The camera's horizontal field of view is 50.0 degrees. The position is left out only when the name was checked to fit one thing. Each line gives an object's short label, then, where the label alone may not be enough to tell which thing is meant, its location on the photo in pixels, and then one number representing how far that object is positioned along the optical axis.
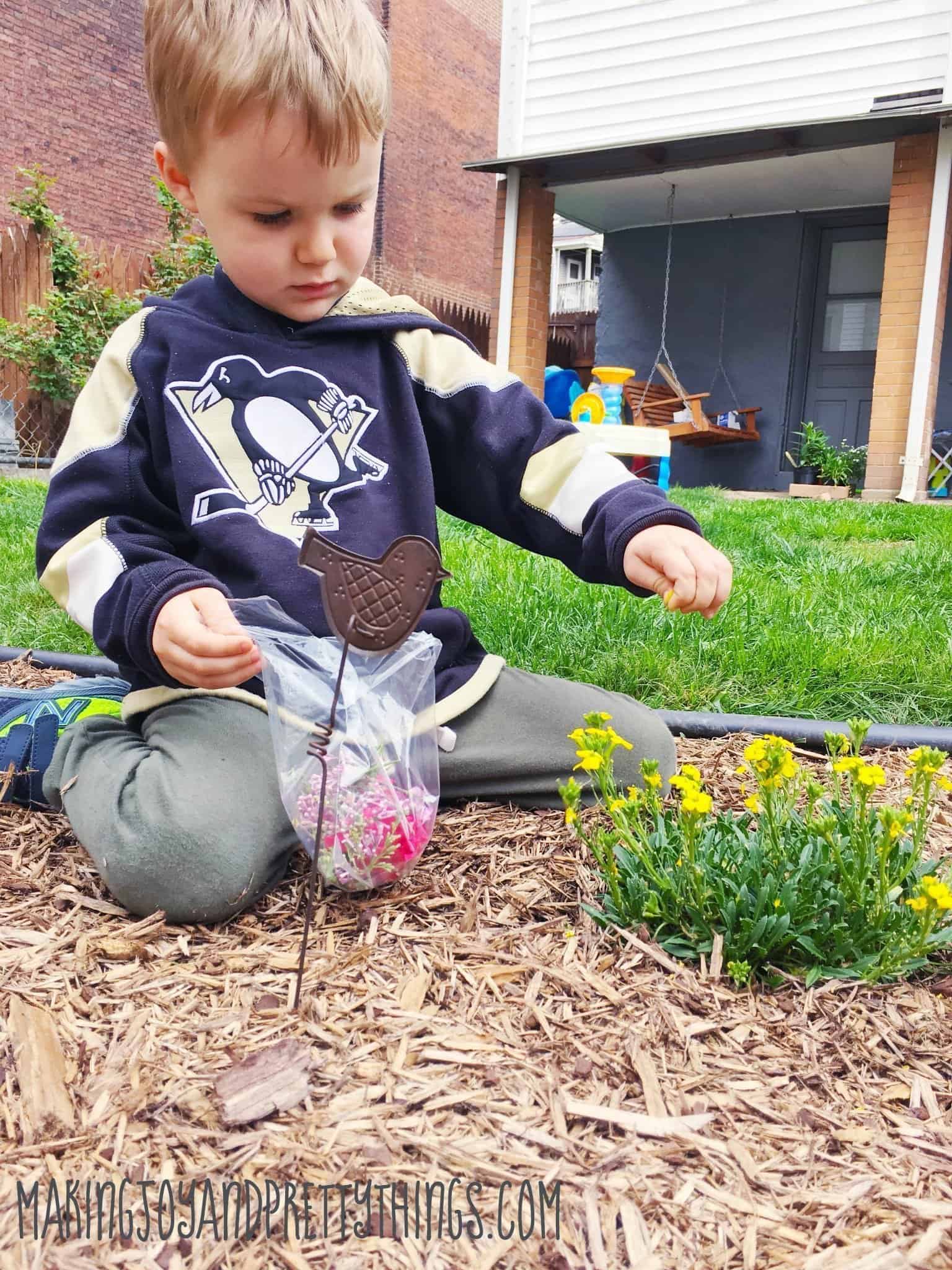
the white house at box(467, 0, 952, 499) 7.56
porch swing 8.82
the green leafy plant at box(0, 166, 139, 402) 8.43
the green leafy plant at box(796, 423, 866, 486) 8.70
